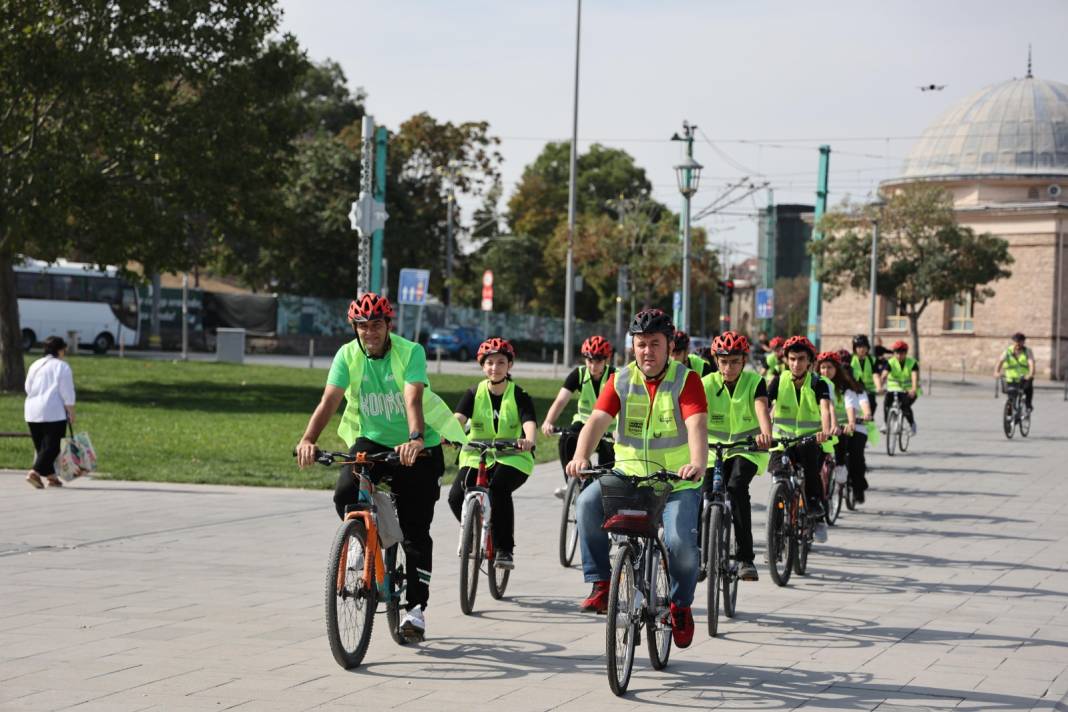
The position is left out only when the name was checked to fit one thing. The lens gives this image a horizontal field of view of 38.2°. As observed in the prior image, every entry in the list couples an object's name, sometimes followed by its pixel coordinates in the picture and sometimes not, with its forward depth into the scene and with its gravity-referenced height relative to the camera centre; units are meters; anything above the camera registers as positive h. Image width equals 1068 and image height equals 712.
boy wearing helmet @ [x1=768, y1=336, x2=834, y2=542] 11.20 -0.57
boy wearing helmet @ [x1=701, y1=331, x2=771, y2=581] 9.38 -0.57
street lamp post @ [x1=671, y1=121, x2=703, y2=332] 24.59 +2.32
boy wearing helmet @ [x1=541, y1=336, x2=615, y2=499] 11.10 -0.43
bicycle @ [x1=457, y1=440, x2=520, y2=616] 8.62 -1.22
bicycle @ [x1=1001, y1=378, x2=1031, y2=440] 26.67 -1.35
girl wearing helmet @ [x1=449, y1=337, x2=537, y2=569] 9.08 -0.64
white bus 53.94 +0.30
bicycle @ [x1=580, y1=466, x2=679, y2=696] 6.49 -1.06
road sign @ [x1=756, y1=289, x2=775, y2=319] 55.62 +0.88
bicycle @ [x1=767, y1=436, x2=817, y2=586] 9.82 -1.29
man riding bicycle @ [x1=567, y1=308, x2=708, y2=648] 6.93 -0.49
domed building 63.78 +5.08
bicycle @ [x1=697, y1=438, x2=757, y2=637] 8.41 -1.21
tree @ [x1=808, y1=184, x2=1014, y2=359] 55.78 +2.92
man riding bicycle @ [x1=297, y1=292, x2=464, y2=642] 7.35 -0.47
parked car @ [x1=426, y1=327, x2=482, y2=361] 59.25 -0.82
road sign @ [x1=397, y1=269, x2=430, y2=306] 29.98 +0.69
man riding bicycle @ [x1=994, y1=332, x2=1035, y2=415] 26.88 -0.55
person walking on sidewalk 14.70 -0.90
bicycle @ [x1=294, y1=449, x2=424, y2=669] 6.81 -1.16
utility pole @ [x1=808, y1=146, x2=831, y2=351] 49.25 +1.90
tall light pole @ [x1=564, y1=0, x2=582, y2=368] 48.47 +2.43
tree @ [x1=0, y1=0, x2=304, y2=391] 25.86 +3.34
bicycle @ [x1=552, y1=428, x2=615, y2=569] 10.68 -1.42
